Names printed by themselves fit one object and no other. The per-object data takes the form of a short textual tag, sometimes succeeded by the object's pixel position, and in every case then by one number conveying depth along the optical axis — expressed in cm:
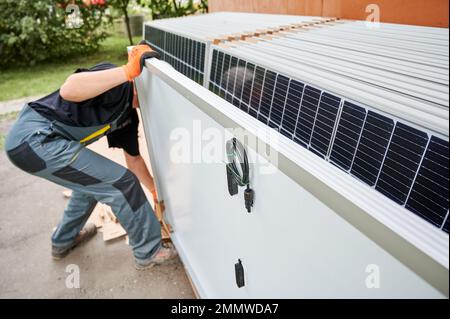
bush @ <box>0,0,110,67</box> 748
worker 187
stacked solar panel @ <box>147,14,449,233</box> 72
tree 875
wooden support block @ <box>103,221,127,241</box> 274
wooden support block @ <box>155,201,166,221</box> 265
